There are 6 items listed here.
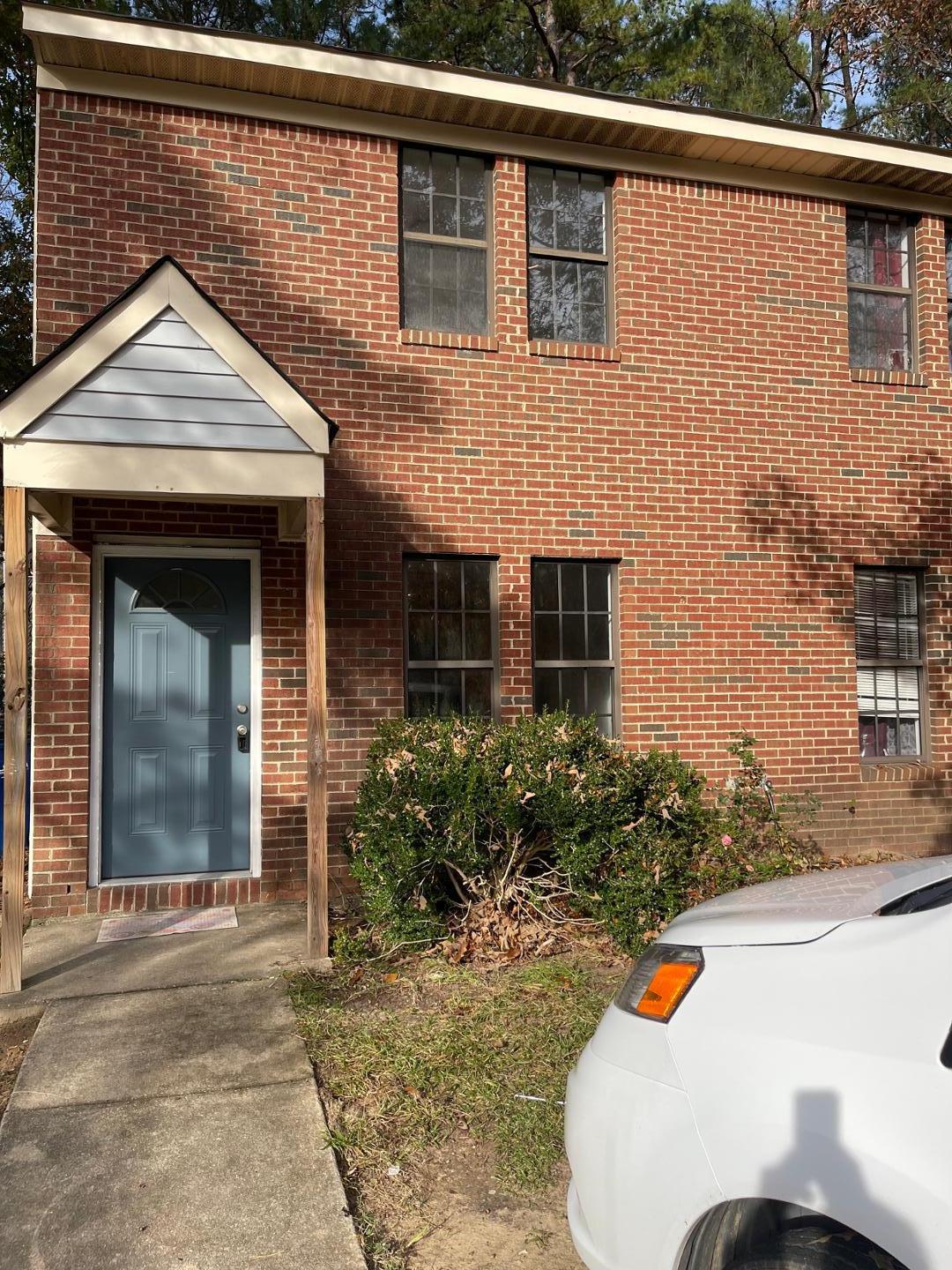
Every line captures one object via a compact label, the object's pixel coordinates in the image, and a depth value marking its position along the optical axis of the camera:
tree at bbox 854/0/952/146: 15.00
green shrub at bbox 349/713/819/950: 5.69
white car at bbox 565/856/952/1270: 1.73
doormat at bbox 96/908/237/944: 6.23
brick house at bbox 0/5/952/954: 6.72
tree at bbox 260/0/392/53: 14.93
